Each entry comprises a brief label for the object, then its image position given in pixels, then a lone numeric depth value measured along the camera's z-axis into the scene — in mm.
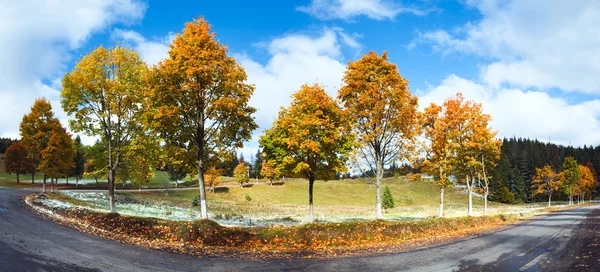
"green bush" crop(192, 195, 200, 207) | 51812
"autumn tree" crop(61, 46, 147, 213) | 22891
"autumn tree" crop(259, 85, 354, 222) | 21781
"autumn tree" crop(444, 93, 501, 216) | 31656
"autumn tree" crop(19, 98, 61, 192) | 39531
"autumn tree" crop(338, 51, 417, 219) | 21578
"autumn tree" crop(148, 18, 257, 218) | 18312
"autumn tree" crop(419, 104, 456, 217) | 32281
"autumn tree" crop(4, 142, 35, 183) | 66594
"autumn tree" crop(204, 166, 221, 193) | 72750
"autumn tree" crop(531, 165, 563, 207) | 74812
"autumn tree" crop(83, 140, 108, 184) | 25172
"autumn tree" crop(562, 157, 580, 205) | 76000
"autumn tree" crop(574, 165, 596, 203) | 85312
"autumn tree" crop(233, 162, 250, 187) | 81312
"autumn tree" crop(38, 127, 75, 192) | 39694
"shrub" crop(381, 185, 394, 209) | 57325
